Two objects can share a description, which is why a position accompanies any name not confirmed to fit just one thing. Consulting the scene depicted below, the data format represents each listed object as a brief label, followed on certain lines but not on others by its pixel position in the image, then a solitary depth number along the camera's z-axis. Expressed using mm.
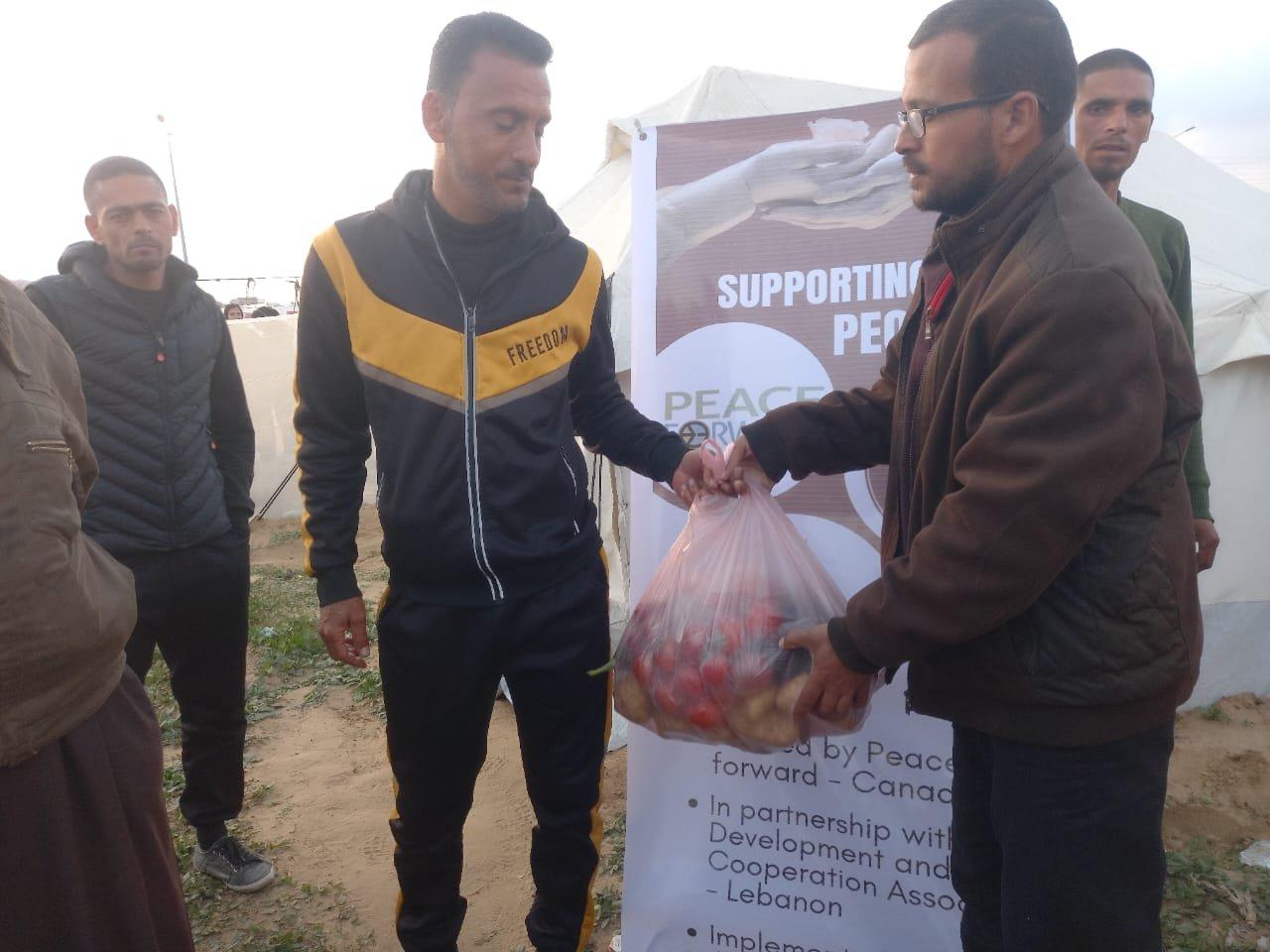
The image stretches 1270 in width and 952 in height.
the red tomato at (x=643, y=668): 1997
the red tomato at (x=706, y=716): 1886
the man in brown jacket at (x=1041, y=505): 1324
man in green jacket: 2514
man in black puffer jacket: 2621
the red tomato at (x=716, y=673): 1879
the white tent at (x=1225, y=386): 4082
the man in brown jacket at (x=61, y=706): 1354
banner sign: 2367
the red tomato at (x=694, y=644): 1940
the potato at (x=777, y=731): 1807
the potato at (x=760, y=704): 1835
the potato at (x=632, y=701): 2012
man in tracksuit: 2004
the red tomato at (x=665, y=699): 1936
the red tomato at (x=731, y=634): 1899
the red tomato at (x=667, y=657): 1962
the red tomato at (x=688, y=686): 1910
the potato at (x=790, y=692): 1797
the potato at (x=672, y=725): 1939
